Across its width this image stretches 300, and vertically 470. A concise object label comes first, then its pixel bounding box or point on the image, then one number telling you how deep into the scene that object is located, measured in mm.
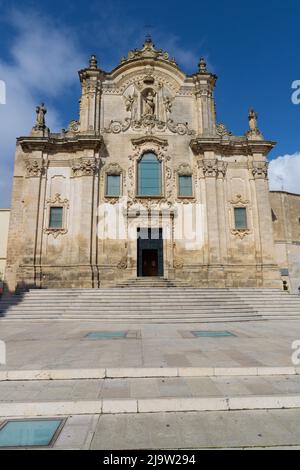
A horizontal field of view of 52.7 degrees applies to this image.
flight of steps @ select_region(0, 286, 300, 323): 14875
